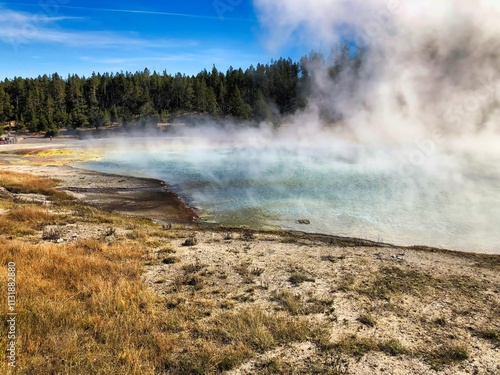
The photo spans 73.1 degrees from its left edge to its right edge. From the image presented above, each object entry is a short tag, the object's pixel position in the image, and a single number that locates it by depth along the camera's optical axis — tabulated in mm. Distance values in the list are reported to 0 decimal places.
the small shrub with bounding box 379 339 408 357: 6305
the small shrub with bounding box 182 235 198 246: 13272
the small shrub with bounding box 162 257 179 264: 10987
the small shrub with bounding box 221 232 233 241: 14781
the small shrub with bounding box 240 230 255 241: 15136
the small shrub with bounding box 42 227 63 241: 12383
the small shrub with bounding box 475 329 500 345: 6922
